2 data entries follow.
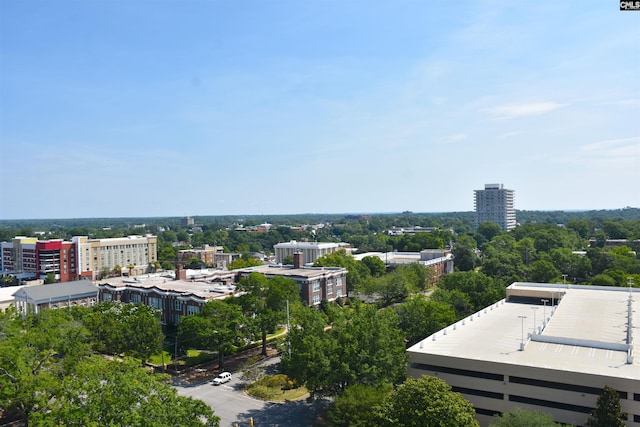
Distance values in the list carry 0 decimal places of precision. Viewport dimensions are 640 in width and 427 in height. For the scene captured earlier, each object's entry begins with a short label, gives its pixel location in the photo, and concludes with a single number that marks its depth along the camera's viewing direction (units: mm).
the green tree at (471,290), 65188
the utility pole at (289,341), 42906
